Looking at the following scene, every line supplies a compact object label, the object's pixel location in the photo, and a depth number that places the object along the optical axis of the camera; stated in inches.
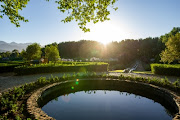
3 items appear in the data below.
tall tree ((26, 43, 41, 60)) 781.3
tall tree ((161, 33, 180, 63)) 579.5
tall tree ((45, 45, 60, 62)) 765.9
